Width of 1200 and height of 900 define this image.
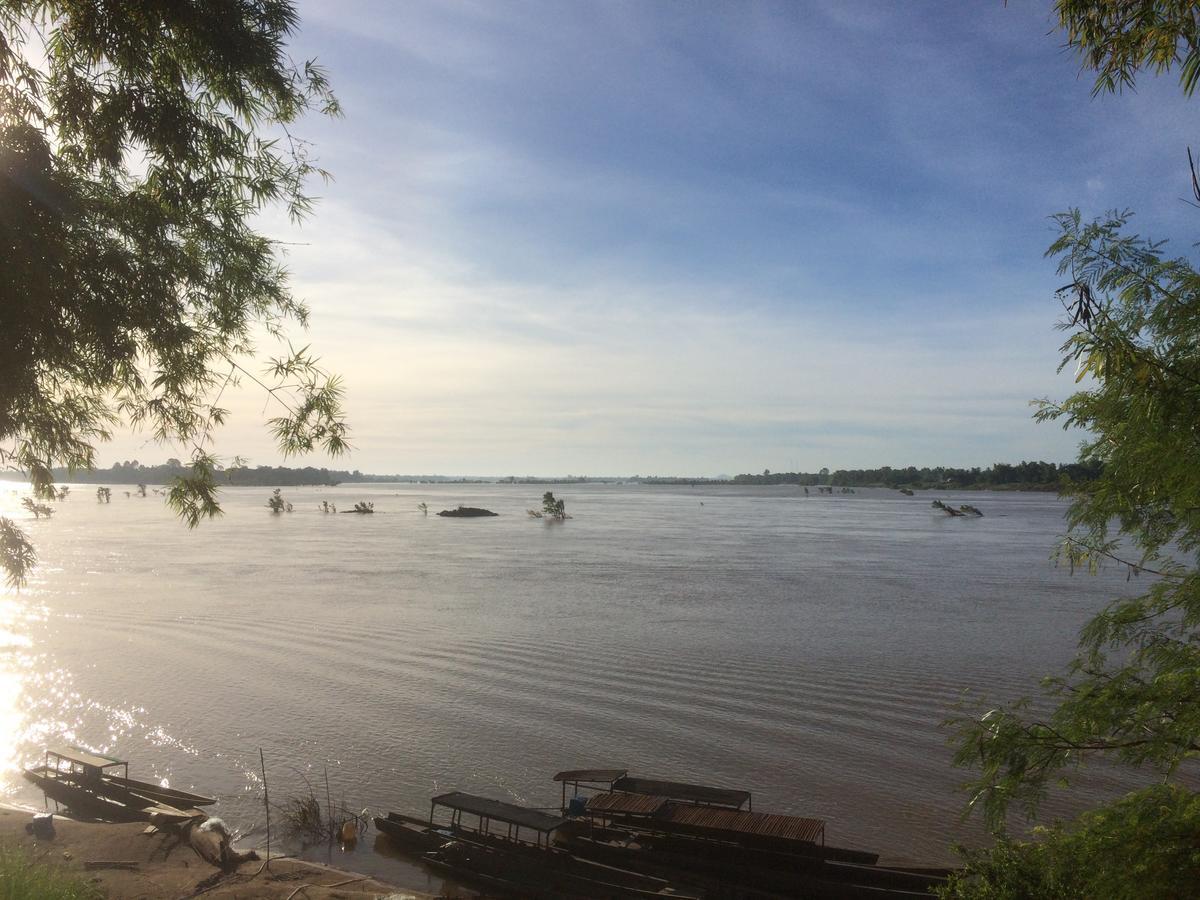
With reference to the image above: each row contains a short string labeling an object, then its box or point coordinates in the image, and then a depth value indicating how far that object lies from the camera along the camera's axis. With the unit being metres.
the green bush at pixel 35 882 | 7.86
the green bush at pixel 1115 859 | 5.96
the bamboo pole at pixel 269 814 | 13.07
